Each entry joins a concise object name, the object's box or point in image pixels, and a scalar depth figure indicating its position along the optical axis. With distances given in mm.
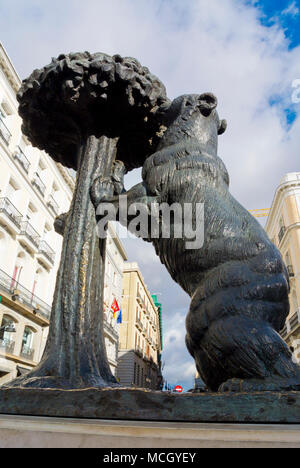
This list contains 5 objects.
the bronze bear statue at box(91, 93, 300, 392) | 1496
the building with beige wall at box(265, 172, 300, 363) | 21281
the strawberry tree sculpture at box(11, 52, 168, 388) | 1926
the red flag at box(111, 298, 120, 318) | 21762
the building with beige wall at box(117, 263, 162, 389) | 33125
